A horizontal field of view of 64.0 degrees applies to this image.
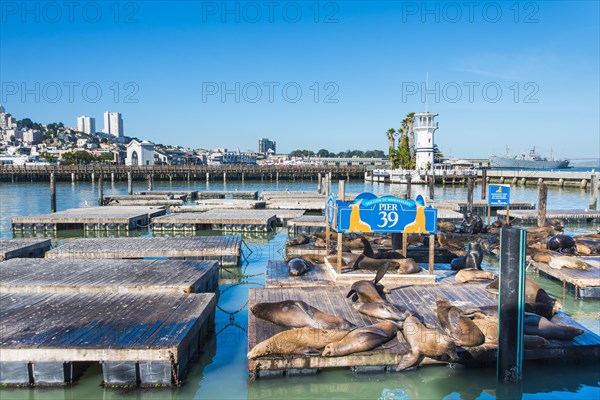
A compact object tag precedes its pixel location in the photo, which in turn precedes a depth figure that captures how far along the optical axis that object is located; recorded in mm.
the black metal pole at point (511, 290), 4980
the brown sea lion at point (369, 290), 6727
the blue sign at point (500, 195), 16062
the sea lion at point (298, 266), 8383
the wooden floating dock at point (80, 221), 17969
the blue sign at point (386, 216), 7730
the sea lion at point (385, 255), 8930
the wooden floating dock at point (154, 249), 11133
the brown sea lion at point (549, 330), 5758
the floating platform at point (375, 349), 5344
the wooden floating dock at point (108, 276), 7301
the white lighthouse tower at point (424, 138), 50500
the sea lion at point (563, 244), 11096
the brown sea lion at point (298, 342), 5312
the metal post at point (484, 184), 28914
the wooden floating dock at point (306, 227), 17062
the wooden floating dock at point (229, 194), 32562
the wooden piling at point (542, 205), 16797
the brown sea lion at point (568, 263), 9531
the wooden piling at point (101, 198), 26666
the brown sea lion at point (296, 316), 5809
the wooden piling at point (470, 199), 21672
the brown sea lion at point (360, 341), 5337
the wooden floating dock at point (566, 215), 19641
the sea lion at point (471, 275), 8148
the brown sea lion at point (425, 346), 5289
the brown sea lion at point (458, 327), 5586
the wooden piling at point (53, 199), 21688
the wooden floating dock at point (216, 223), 17797
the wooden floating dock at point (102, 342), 5094
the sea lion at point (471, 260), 9141
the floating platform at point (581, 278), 8680
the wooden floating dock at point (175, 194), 31333
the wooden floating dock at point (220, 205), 22875
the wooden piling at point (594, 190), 22609
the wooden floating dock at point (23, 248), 10539
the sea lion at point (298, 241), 12234
